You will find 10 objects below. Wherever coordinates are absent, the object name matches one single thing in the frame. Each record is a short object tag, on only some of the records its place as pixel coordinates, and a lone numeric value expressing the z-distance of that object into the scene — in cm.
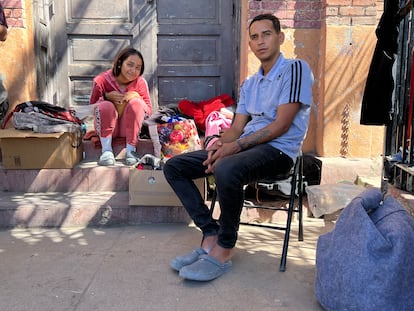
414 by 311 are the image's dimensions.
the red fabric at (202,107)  475
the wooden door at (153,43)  535
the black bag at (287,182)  349
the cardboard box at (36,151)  385
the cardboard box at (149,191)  349
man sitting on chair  254
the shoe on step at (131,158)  411
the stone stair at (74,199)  359
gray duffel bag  192
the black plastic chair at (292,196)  275
